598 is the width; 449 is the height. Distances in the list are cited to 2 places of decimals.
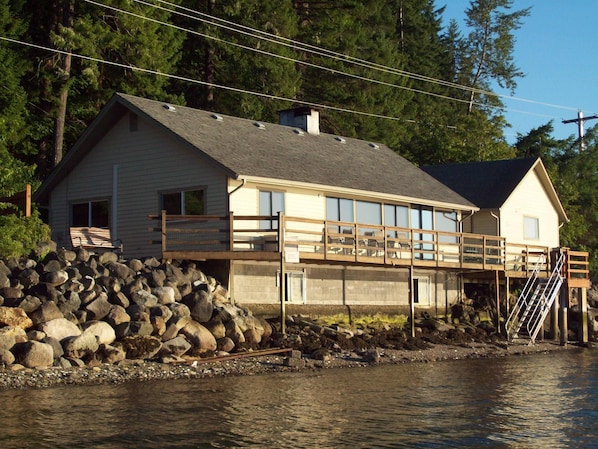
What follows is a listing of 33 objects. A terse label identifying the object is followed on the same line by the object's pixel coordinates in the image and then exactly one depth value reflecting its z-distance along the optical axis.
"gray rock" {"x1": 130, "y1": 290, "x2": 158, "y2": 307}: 27.19
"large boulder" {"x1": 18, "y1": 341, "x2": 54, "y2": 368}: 23.23
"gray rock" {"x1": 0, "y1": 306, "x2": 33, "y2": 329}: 24.06
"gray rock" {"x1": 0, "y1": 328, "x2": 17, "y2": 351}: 23.16
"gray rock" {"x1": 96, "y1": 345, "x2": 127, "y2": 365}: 24.91
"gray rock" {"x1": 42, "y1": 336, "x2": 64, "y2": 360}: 24.06
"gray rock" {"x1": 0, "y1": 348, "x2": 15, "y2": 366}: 23.06
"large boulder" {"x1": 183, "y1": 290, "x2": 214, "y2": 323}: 28.05
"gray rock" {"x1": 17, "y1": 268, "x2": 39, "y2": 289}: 26.27
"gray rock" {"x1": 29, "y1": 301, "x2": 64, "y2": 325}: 24.72
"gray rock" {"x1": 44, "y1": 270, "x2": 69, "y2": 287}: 26.31
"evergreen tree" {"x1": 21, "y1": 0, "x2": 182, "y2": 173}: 42.59
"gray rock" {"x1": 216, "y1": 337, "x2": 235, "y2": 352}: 27.81
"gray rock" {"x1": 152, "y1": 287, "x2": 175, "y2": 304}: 27.80
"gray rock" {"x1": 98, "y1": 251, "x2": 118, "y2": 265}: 28.94
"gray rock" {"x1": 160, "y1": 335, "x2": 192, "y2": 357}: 26.25
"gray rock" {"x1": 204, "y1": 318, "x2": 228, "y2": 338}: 28.06
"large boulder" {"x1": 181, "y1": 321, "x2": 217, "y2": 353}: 27.12
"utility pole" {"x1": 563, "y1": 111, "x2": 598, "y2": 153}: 67.48
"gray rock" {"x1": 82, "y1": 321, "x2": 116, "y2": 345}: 25.19
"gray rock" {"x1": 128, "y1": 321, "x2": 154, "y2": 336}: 25.89
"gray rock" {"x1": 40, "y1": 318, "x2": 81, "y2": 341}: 24.52
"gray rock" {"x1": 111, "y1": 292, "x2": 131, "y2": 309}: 26.92
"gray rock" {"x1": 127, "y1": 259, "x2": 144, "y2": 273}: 28.88
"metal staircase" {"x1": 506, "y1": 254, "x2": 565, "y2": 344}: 38.56
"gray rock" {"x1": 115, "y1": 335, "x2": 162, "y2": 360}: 25.62
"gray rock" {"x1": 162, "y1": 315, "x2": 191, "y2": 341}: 26.68
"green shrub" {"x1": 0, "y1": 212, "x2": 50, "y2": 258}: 28.09
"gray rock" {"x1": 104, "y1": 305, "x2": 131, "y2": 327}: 26.11
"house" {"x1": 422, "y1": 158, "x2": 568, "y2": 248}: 43.53
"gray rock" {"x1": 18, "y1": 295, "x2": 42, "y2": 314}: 24.92
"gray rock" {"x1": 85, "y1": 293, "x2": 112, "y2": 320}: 25.88
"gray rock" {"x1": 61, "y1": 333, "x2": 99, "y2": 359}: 24.41
